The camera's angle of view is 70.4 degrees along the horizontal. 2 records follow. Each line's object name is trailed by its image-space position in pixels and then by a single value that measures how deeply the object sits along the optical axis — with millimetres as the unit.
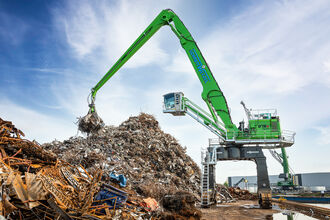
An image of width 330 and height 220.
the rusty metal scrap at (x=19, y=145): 5984
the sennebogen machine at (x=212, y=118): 12367
